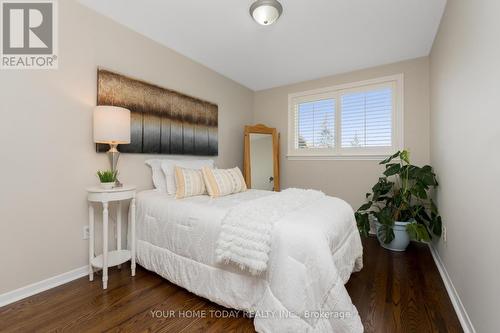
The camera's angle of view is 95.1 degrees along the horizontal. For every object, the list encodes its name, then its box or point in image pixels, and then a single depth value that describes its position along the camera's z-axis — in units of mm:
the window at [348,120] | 3084
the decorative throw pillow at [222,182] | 2326
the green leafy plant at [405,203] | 2371
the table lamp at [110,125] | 1855
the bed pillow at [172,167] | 2350
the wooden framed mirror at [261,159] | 3701
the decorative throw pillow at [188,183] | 2189
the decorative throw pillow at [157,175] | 2455
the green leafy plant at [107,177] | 1899
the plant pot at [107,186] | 1877
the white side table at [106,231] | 1799
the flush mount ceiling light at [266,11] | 1866
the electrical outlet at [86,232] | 2020
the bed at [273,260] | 1234
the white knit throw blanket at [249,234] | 1377
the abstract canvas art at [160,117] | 2184
